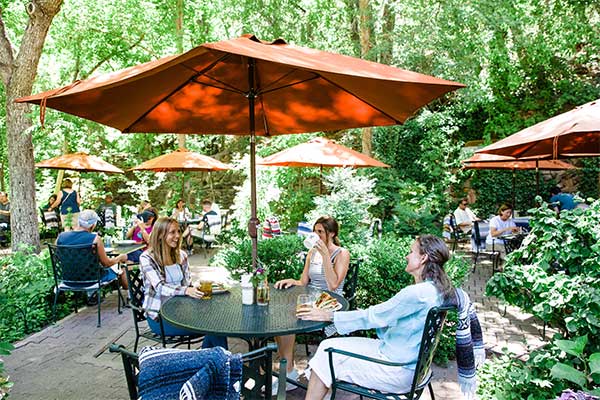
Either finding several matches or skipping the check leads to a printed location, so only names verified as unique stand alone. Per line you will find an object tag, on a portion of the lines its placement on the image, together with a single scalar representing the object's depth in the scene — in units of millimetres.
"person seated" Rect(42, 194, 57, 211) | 13044
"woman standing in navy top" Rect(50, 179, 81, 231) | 10461
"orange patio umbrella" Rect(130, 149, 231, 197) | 9281
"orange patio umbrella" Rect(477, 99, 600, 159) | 3955
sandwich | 2903
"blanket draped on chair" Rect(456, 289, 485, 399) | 2506
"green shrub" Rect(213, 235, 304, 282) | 4895
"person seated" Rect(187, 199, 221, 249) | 9802
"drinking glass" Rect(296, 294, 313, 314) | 2824
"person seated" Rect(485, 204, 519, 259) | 7305
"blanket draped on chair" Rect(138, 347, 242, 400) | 1585
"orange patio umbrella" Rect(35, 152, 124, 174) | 10055
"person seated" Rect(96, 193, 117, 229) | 10063
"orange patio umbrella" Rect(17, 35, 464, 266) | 2383
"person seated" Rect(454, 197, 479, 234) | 9430
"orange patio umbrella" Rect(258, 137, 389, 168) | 7242
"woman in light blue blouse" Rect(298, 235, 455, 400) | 2490
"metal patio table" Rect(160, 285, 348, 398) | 2568
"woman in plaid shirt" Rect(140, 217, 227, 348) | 3379
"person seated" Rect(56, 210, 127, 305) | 5093
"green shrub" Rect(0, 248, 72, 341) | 4691
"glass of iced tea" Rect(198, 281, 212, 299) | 3322
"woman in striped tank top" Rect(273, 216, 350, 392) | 3551
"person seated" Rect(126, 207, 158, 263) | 6722
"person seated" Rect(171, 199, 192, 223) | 9789
